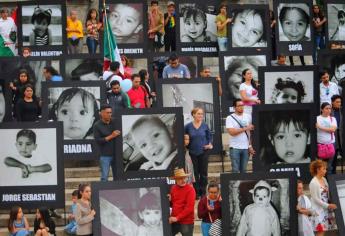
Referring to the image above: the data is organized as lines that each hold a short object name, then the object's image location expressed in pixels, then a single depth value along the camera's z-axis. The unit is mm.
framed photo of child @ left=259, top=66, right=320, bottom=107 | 29859
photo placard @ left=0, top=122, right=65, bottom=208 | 25547
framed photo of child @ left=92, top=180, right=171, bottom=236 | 23250
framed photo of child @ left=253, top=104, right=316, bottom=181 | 26906
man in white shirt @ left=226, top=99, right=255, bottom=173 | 27109
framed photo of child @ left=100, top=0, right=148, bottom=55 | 35188
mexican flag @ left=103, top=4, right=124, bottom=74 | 32056
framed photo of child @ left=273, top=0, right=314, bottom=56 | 35719
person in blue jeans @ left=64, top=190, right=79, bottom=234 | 24516
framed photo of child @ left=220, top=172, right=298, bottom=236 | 23734
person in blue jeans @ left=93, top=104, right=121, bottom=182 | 26281
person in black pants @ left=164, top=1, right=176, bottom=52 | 35938
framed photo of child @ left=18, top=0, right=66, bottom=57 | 35500
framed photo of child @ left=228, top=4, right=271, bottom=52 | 35188
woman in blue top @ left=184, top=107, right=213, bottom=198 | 27062
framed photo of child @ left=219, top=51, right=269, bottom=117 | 31484
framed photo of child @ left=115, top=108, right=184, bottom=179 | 25812
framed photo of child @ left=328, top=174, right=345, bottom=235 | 23812
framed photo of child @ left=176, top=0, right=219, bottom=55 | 35656
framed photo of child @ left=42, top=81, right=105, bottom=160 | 28312
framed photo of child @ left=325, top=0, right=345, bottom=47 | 35875
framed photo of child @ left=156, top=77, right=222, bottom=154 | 28438
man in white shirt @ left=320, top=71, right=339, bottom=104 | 30484
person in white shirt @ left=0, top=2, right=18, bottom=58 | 35594
